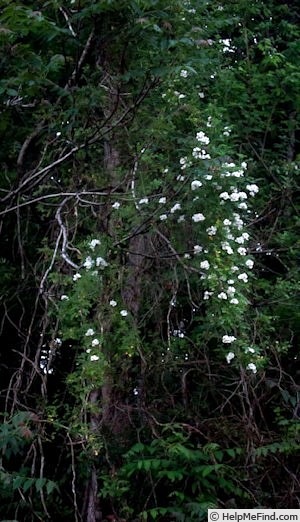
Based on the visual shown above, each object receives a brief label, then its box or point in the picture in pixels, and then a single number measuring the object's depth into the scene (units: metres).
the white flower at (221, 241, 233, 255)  4.19
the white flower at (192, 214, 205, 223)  4.21
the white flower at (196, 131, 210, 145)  4.45
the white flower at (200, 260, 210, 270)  4.14
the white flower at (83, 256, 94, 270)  4.37
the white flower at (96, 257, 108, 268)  4.39
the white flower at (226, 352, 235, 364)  4.12
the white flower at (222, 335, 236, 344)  4.08
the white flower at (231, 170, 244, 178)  4.33
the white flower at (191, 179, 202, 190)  4.25
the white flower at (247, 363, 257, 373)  4.11
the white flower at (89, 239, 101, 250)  4.46
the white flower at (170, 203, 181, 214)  4.38
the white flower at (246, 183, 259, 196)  4.55
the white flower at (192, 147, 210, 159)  4.43
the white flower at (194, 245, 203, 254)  4.27
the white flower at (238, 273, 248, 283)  4.17
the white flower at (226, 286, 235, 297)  4.09
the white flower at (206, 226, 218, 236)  4.21
